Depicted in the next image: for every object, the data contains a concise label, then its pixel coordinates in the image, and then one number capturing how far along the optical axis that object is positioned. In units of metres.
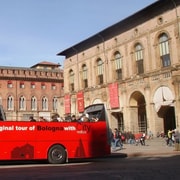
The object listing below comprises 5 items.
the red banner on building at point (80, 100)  38.57
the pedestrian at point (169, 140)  22.32
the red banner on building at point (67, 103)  41.04
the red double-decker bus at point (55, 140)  12.79
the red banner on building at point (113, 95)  32.82
